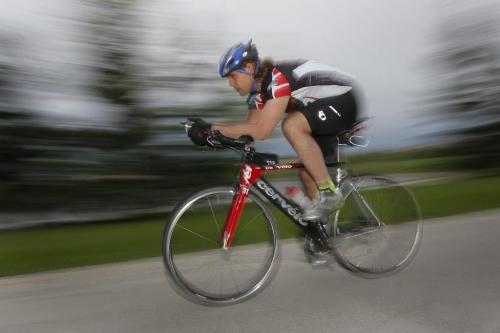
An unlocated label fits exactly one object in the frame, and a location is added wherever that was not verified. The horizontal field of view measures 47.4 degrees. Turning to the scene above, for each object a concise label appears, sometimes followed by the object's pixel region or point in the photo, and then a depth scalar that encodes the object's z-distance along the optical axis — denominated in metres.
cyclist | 3.75
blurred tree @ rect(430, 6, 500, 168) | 10.65
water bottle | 4.05
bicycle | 3.77
